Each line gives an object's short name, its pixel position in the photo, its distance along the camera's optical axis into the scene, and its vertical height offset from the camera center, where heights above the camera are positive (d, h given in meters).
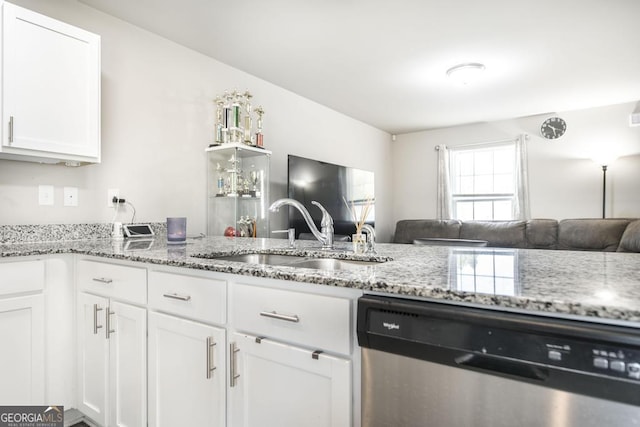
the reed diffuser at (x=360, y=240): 1.65 -0.11
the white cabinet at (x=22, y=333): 1.51 -0.50
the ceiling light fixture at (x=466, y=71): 3.28 +1.38
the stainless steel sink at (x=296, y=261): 1.61 -0.20
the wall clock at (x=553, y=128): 4.87 +1.23
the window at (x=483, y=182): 5.33 +0.55
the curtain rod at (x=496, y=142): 5.11 +1.14
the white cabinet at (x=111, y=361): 1.45 -0.62
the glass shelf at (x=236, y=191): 2.98 +0.23
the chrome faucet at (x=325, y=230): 1.77 -0.06
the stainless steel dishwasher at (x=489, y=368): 0.62 -0.30
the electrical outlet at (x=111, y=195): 2.38 +0.16
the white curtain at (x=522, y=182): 5.09 +0.50
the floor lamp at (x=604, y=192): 4.56 +0.30
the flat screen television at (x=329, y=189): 3.65 +0.34
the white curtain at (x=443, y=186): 5.71 +0.50
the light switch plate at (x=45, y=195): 2.08 +0.15
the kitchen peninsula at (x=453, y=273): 0.68 -0.15
